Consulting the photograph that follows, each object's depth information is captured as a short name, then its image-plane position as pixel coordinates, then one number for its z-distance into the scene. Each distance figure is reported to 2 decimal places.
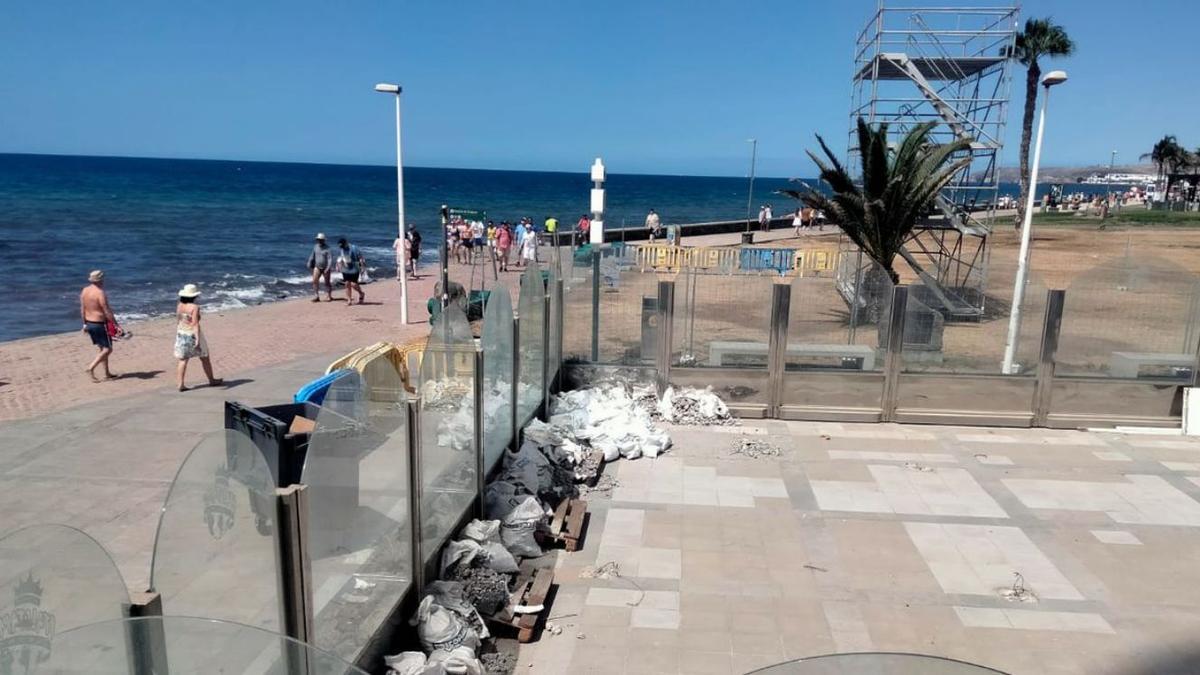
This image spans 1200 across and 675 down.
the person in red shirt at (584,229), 32.53
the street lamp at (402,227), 16.69
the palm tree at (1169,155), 69.19
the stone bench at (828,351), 10.60
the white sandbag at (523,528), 6.51
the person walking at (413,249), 25.88
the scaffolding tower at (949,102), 18.19
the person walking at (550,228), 29.14
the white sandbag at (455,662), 4.67
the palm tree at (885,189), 14.29
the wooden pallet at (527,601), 5.43
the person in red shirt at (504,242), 27.66
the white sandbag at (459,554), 5.64
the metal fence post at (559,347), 10.27
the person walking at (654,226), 35.62
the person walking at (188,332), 10.82
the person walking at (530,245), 28.08
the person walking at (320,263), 20.64
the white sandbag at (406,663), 4.52
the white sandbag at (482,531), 6.13
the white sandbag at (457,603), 5.25
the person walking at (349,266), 19.92
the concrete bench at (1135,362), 10.39
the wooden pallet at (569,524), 6.79
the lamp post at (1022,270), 10.41
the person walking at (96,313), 11.56
